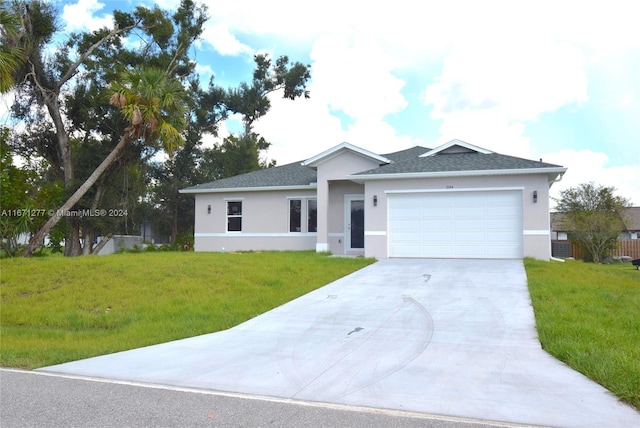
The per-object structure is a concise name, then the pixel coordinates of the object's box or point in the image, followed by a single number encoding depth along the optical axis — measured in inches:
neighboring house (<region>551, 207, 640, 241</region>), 1521.4
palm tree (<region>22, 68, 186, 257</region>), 692.1
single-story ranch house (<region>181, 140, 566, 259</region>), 577.6
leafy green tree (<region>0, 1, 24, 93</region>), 554.8
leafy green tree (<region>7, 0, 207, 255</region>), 834.2
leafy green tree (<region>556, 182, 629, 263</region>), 1037.8
